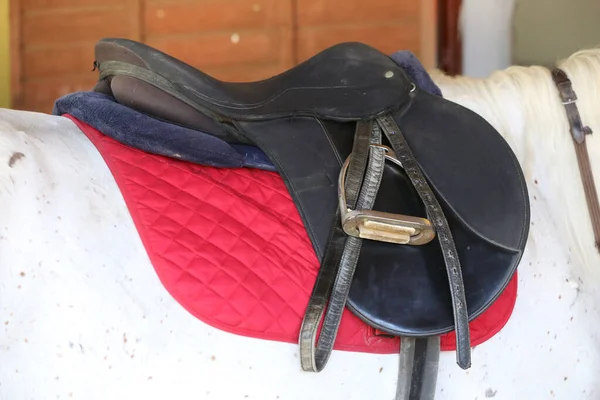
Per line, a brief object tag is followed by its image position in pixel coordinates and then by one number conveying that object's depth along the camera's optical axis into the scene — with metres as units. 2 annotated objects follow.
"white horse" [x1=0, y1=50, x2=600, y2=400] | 1.81
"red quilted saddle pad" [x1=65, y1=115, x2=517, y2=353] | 1.86
